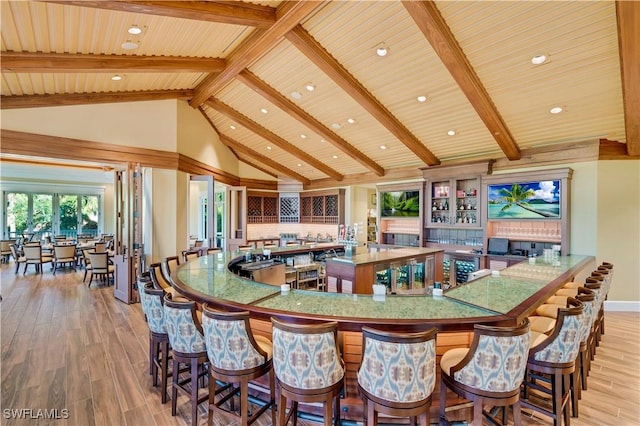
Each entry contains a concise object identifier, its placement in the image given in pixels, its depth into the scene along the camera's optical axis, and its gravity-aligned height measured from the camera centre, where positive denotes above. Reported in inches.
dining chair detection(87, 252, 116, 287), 279.1 -49.3
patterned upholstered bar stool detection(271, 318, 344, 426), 69.9 -36.8
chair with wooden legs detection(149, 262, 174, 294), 138.4 -33.3
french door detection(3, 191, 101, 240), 444.1 -6.6
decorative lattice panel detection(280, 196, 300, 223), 464.8 +3.8
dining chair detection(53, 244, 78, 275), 334.1 -49.0
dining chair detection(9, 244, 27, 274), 335.0 -53.3
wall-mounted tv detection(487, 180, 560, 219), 234.4 +9.9
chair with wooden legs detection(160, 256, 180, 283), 164.7 -33.1
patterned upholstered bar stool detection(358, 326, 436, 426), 65.1 -36.1
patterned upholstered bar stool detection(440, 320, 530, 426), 69.4 -37.8
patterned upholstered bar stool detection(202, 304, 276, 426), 79.0 -38.9
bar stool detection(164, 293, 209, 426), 91.6 -40.1
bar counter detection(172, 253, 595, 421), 81.7 -29.8
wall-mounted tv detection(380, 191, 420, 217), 324.5 +9.1
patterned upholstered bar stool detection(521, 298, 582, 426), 85.7 -42.9
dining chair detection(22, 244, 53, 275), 327.3 -48.5
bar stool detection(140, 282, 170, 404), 106.7 -41.0
